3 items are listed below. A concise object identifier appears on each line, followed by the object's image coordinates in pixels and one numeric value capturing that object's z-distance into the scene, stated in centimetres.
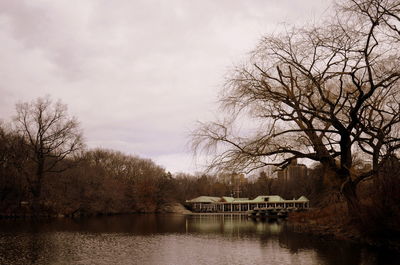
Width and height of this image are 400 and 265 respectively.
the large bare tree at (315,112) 1772
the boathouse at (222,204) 9206
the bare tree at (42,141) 5044
